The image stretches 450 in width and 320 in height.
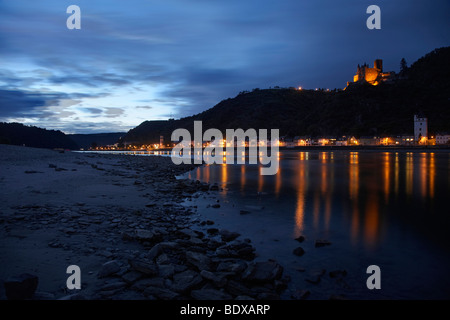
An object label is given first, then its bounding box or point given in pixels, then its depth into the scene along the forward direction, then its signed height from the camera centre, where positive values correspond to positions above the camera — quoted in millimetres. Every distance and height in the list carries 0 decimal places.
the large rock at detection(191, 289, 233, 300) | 5312 -2767
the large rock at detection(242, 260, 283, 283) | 6223 -2779
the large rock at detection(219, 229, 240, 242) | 9641 -2897
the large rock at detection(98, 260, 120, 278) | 5785 -2465
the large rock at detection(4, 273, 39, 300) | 4355 -2127
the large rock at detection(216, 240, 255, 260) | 7830 -2849
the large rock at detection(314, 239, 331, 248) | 9319 -3060
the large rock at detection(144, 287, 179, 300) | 5141 -2633
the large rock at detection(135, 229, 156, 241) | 8393 -2480
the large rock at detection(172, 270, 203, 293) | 5495 -2652
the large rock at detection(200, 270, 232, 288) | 5820 -2688
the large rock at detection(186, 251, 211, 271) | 6574 -2638
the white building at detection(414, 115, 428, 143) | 120375 +11447
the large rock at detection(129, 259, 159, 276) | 5902 -2460
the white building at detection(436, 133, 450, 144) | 109875 +6602
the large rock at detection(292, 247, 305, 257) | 8422 -3020
